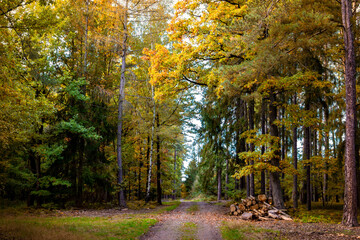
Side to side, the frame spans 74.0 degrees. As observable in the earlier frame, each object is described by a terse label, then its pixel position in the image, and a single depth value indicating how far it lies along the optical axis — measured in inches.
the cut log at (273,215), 459.2
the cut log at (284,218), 446.8
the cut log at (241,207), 524.0
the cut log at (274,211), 473.5
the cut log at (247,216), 467.8
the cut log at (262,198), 511.6
